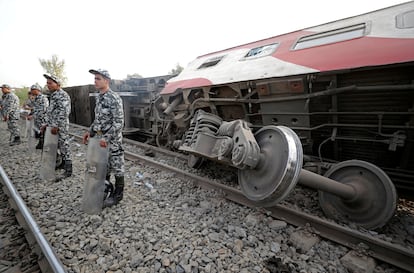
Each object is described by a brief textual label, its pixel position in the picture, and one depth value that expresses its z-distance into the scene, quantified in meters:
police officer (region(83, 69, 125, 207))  3.20
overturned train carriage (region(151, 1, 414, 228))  2.43
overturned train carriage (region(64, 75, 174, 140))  7.92
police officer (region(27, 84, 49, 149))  6.09
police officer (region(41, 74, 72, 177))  4.36
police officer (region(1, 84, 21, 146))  7.74
